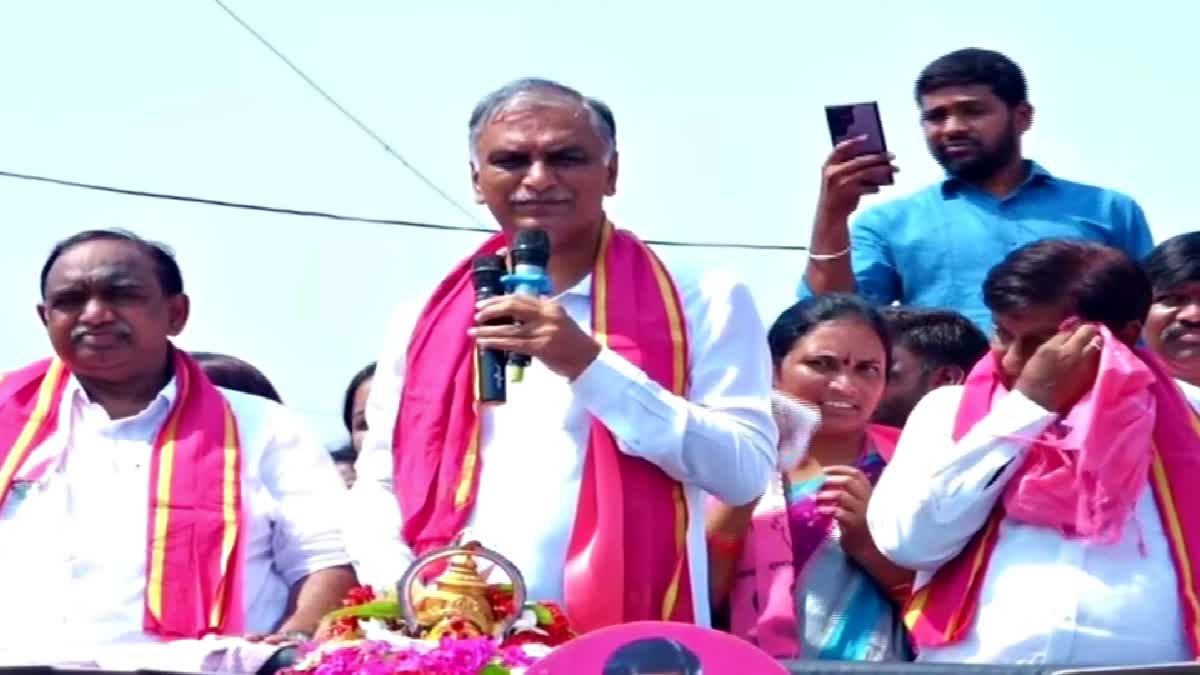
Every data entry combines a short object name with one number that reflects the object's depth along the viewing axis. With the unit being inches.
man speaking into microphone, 206.2
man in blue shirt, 281.7
